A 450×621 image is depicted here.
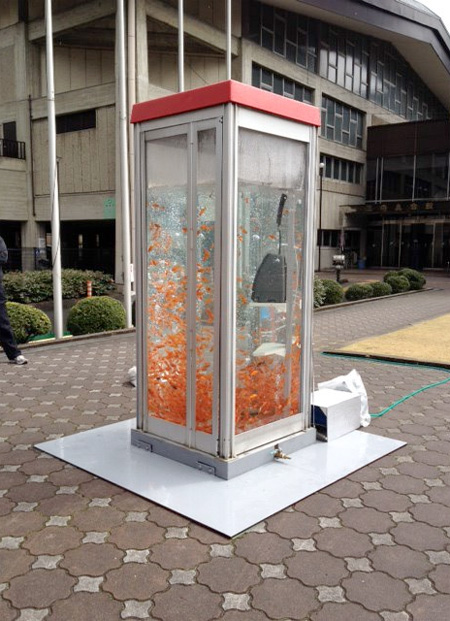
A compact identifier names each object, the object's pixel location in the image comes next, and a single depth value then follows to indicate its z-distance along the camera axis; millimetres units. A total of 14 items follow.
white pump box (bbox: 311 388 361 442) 4789
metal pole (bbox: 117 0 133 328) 10562
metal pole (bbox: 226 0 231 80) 11355
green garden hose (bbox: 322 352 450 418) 5764
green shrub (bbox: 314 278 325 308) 15102
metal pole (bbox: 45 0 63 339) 9273
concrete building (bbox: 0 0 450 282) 21797
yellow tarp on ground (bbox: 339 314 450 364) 8445
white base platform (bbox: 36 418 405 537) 3537
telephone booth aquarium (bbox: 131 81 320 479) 3857
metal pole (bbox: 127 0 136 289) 18906
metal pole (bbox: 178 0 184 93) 10742
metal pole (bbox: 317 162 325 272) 31391
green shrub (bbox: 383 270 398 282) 20625
